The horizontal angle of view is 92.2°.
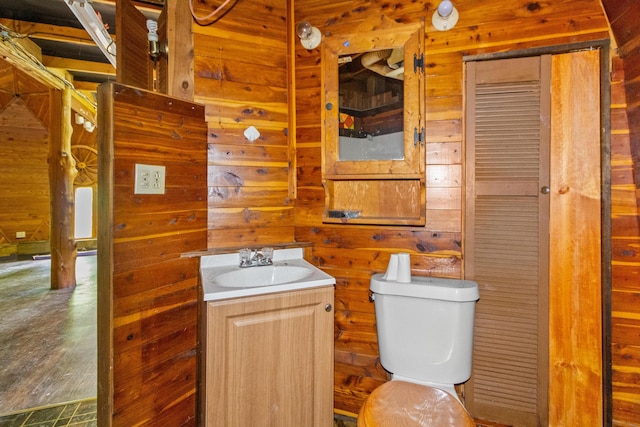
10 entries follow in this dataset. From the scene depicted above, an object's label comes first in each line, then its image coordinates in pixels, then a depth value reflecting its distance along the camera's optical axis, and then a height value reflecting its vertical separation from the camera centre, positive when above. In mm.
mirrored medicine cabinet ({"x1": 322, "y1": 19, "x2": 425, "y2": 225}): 1380 +446
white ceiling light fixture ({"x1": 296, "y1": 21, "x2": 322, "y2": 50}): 1474 +870
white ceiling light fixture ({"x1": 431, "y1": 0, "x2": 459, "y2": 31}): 1336 +854
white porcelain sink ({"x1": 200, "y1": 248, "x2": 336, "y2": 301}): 1192 -265
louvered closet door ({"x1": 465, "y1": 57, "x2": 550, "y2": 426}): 1299 -84
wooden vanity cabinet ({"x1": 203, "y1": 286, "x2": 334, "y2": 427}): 1078 -551
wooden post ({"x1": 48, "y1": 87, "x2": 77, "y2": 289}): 3762 +240
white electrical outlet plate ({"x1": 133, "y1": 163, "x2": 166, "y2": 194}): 1151 +130
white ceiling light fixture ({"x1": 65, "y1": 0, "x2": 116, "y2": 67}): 1533 +1050
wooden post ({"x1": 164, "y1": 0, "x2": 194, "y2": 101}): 1406 +755
